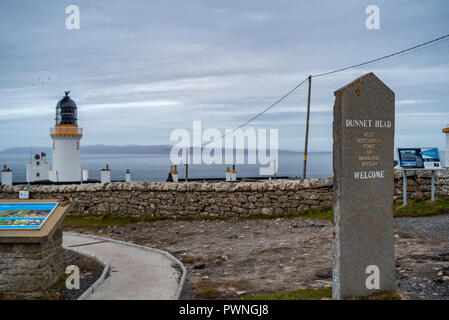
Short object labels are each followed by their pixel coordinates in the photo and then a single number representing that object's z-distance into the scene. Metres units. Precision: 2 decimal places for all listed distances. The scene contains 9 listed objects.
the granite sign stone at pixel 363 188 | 5.70
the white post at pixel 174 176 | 28.34
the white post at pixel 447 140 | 20.30
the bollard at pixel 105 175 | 33.53
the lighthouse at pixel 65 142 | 37.75
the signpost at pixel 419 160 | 12.85
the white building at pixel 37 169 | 38.25
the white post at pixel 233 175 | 33.78
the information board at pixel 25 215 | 7.41
